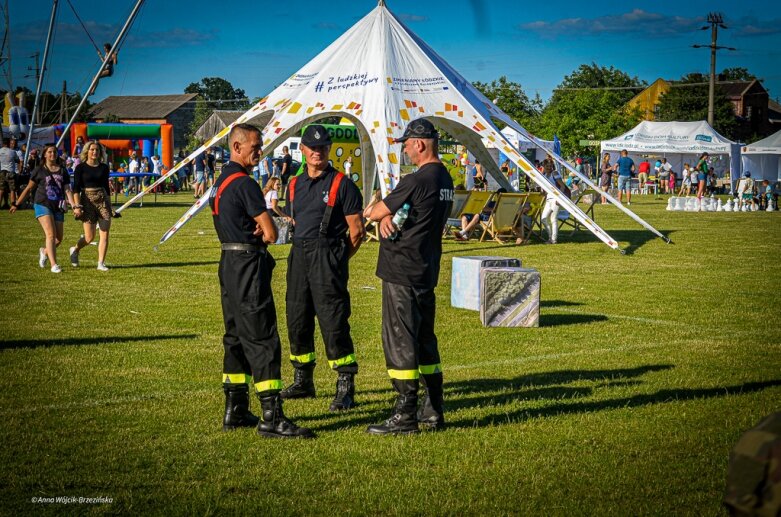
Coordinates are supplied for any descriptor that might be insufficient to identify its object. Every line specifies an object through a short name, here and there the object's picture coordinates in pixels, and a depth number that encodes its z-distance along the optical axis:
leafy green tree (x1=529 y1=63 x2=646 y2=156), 80.00
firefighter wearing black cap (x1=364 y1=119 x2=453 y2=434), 6.74
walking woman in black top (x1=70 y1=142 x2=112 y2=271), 15.21
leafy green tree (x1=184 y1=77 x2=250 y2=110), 172.38
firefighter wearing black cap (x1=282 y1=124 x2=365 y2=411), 7.62
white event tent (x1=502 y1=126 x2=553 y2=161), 43.40
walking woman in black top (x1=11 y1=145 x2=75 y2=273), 15.17
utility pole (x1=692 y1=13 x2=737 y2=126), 66.44
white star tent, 20.47
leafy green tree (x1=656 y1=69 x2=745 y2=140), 91.19
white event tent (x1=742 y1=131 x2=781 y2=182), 55.34
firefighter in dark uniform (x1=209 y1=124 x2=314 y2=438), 6.59
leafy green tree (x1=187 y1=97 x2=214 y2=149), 124.71
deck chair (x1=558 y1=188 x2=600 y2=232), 24.02
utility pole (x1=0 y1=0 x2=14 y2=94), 42.90
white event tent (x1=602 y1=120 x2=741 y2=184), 55.25
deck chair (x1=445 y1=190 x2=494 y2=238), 22.97
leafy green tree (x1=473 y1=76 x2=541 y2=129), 85.25
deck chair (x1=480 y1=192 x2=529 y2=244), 22.55
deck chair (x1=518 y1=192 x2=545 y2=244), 22.67
